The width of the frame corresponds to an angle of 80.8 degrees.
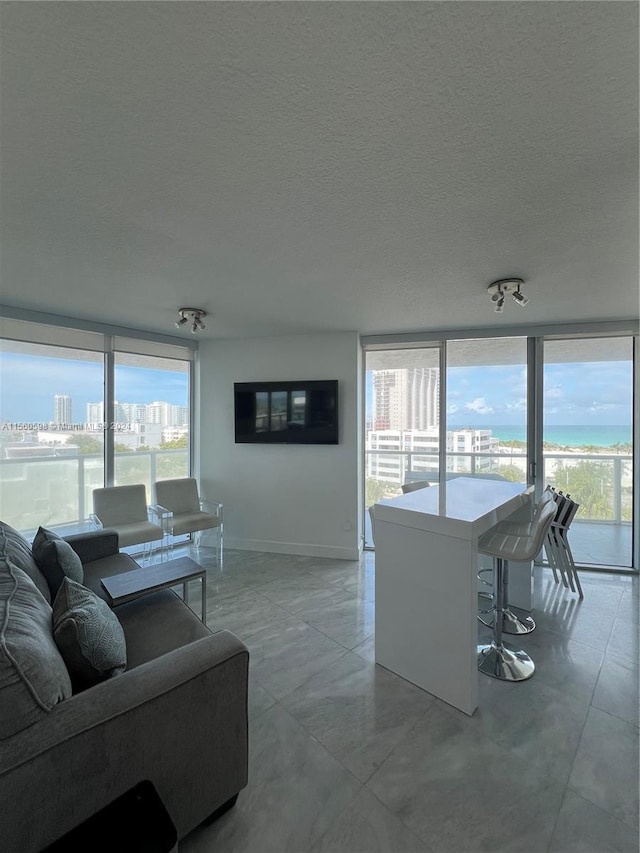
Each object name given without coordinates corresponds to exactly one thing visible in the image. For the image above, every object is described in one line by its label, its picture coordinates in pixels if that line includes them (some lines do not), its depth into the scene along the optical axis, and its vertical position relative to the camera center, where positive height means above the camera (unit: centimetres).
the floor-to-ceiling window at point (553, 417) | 384 +8
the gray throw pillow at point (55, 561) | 215 -81
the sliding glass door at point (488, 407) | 403 +19
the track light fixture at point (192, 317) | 329 +95
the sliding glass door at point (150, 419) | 417 +6
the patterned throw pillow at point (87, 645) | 132 -80
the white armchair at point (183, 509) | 378 -93
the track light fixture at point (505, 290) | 257 +94
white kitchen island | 189 -89
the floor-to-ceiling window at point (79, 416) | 344 +8
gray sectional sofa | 100 -92
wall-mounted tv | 416 +14
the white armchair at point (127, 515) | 350 -91
